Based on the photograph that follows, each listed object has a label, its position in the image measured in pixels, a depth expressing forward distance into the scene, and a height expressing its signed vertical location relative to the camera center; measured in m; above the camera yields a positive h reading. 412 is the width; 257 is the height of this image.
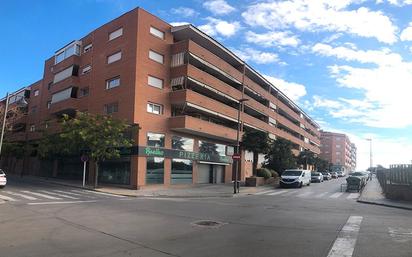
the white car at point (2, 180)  27.65 -1.24
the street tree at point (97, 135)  31.53 +2.36
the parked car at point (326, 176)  64.69 -0.42
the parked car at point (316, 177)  54.69 -0.54
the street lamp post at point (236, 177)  31.66 -0.53
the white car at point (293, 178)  39.50 -0.56
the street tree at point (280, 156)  47.16 +1.86
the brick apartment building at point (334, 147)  149.75 +9.77
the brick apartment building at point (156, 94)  34.50 +6.98
